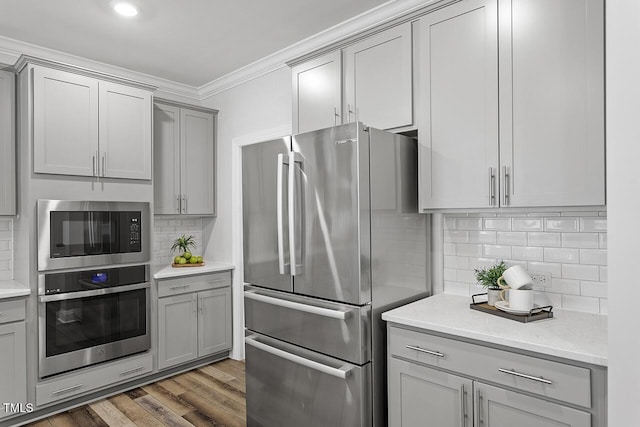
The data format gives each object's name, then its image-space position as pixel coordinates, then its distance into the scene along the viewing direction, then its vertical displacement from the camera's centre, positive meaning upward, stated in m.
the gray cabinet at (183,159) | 3.76 +0.56
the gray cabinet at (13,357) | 2.61 -0.92
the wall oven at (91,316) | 2.81 -0.75
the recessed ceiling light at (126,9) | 2.63 +1.38
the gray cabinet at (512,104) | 1.73 +0.53
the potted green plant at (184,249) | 3.80 -0.34
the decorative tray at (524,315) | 1.88 -0.48
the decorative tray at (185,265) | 3.77 -0.46
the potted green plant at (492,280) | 2.11 -0.35
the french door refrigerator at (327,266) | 2.02 -0.28
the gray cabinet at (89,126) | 2.85 +0.69
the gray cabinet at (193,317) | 3.45 -0.92
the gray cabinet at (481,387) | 1.50 -0.72
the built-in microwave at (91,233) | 2.82 -0.13
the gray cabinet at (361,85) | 2.34 +0.83
